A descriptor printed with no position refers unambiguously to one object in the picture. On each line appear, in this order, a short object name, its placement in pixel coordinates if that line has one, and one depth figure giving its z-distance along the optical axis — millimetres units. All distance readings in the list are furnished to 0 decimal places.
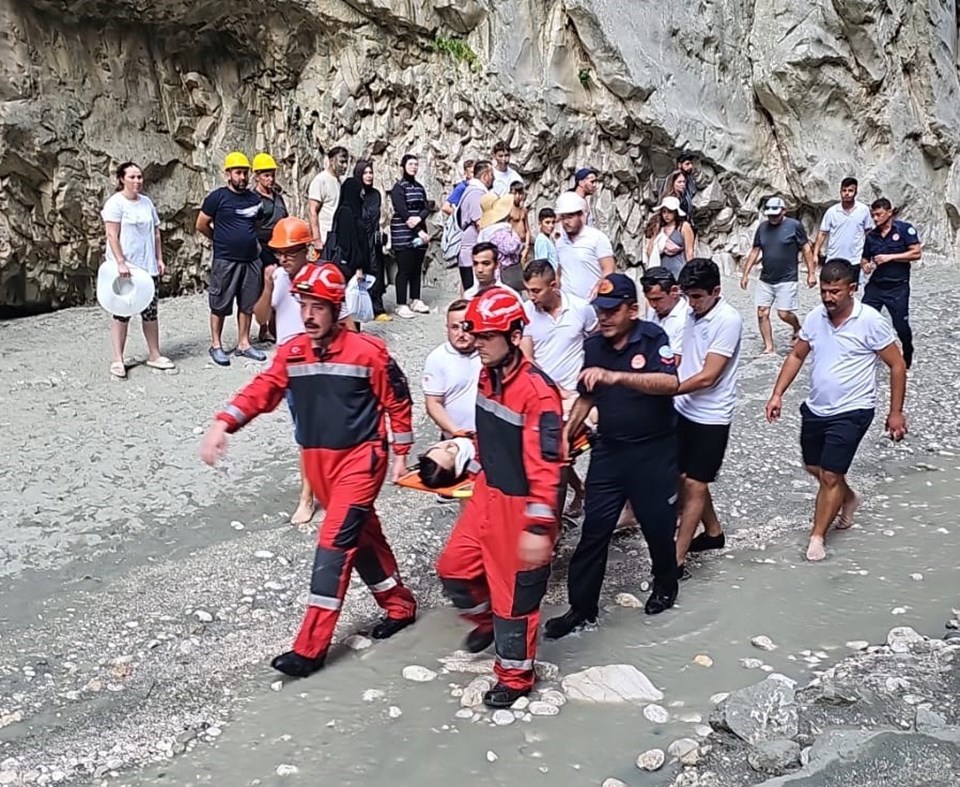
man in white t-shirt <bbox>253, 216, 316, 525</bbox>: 5734
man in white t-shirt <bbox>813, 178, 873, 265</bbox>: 10375
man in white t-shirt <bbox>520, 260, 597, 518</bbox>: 5453
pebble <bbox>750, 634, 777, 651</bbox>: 4598
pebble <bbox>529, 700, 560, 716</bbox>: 4055
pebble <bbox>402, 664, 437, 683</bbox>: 4391
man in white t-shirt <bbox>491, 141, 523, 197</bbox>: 12039
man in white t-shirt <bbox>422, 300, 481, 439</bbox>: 5328
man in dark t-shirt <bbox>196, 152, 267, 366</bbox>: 8883
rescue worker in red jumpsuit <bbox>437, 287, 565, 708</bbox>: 3906
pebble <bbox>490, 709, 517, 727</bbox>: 3992
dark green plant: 14375
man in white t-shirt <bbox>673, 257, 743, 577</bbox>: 5043
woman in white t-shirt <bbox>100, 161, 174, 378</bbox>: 8086
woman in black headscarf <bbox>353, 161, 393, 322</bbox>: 10234
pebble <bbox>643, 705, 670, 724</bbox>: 3993
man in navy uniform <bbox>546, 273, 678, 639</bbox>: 4520
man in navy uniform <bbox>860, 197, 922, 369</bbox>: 8852
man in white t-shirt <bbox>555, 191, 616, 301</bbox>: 7027
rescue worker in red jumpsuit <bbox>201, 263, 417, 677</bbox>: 4309
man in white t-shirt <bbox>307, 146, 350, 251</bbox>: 10547
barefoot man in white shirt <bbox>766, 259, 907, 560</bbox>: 5285
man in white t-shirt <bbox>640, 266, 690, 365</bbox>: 5316
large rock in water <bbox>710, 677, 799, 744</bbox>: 3654
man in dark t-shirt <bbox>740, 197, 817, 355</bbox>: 9562
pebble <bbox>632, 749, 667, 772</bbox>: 3641
